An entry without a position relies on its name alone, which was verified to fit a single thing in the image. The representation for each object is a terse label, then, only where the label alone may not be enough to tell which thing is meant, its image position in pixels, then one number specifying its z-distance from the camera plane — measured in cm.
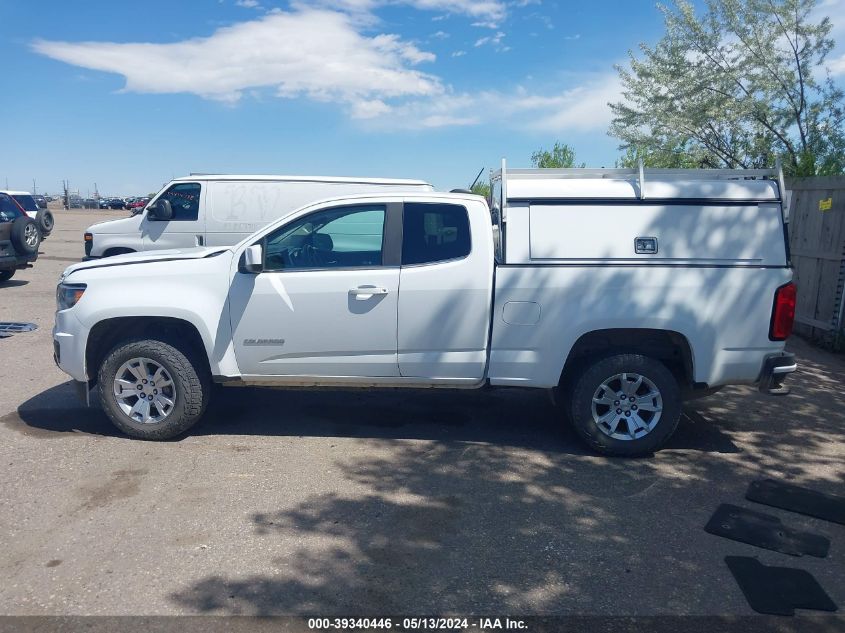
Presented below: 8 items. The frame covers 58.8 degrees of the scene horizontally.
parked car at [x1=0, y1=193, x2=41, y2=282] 1343
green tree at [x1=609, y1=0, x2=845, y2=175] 1273
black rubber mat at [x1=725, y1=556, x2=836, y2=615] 377
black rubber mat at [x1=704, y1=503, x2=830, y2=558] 439
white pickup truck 555
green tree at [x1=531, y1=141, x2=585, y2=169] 2095
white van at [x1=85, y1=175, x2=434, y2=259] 1223
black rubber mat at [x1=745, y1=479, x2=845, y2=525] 487
